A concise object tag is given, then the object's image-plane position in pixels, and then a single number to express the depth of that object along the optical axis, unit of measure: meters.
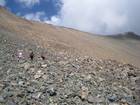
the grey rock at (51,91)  5.09
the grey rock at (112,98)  5.32
